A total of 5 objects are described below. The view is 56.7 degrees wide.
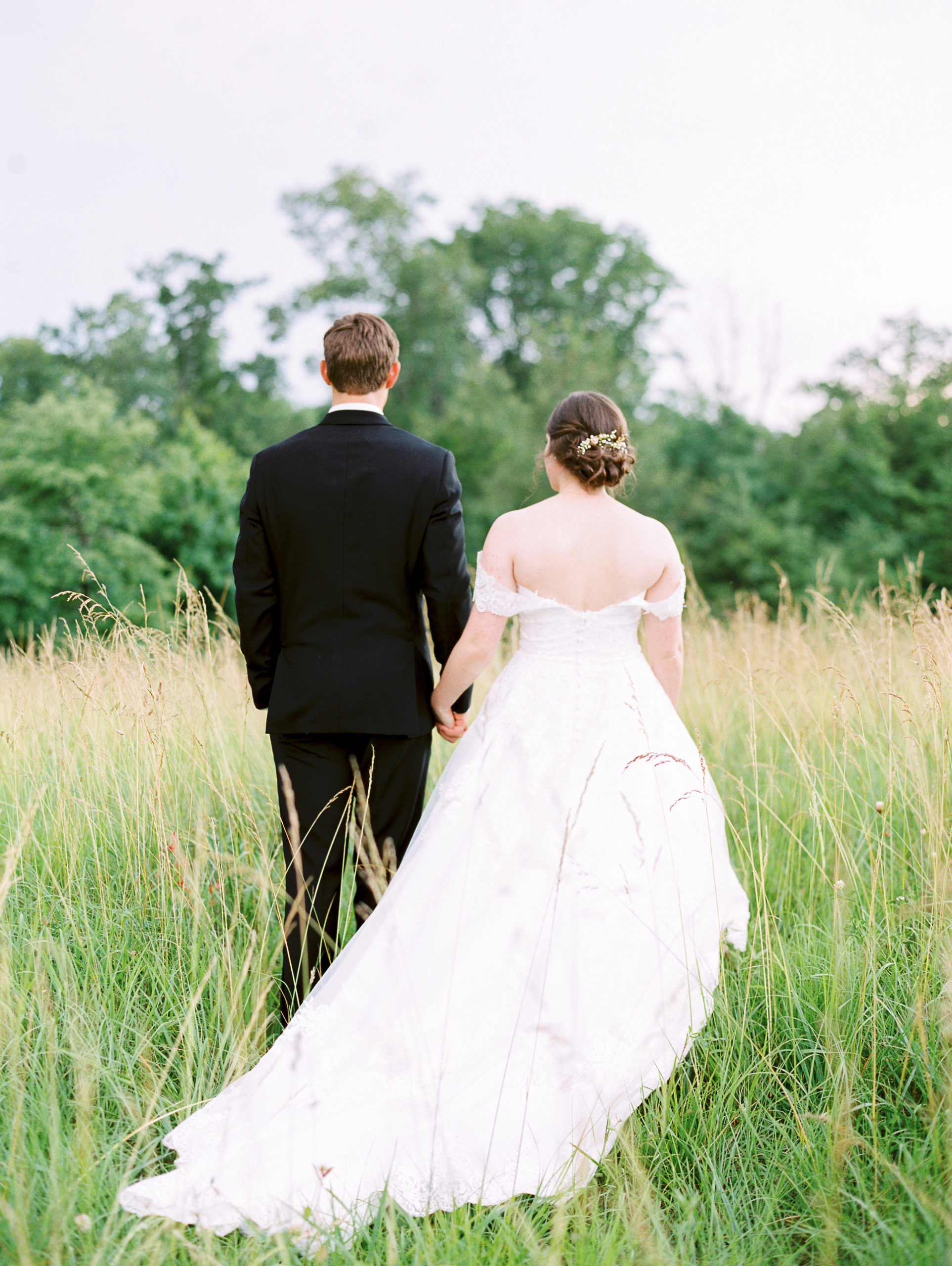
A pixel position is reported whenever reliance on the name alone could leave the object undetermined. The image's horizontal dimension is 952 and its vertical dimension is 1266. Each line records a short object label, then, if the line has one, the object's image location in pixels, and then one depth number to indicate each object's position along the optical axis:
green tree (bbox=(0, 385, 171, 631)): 15.43
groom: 2.81
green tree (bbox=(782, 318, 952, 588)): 21.83
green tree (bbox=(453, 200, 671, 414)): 29.48
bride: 2.16
